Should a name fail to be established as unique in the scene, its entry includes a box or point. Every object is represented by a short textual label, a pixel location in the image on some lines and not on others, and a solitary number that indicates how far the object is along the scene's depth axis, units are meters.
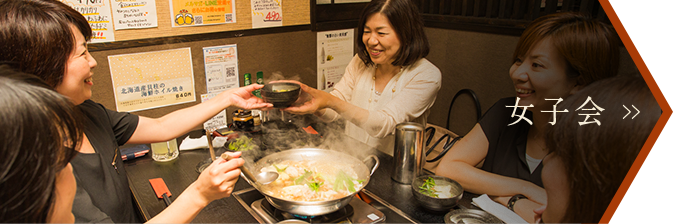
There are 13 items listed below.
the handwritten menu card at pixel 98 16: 2.15
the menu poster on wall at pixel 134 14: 2.27
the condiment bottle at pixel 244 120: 2.55
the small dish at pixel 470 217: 1.31
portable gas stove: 1.36
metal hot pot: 1.27
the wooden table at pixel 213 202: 1.44
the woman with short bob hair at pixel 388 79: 2.13
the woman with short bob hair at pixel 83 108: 1.08
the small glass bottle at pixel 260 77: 2.86
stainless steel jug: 1.62
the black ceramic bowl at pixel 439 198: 1.39
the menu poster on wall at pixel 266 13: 2.78
